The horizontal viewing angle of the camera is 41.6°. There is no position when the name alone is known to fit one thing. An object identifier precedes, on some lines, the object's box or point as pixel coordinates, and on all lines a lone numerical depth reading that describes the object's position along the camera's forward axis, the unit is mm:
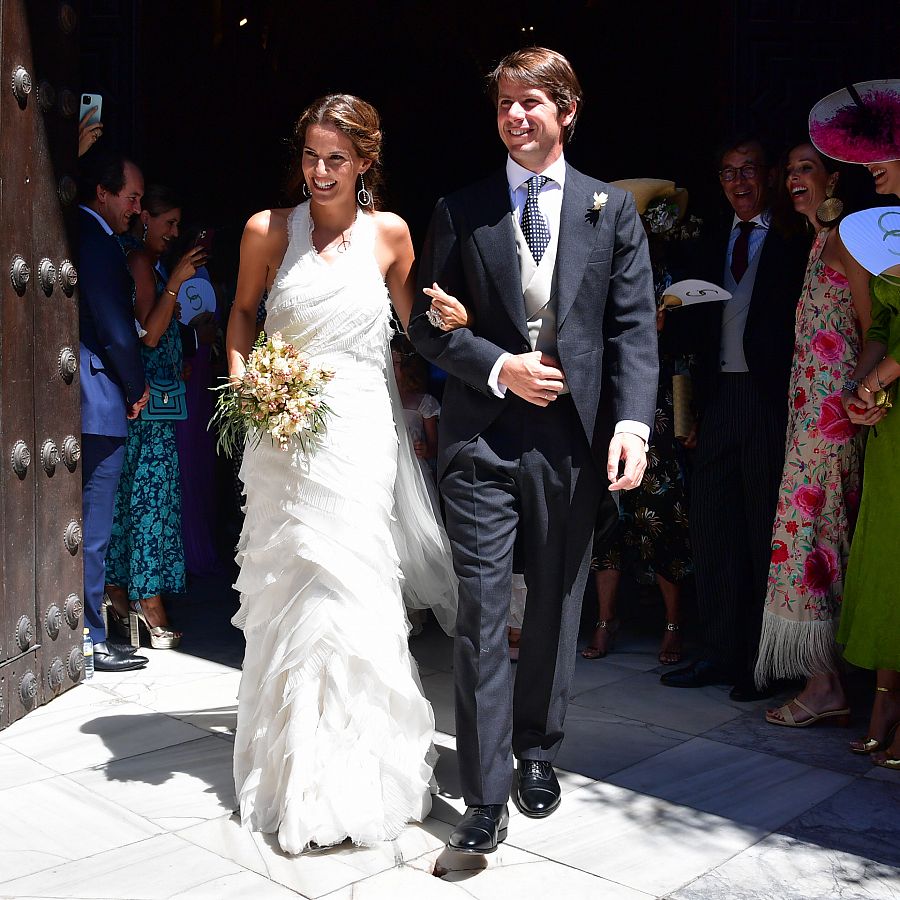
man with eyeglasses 4680
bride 3398
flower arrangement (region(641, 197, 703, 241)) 5199
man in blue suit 4961
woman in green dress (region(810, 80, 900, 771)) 4004
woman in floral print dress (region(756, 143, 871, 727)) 4391
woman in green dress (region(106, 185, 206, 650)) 5383
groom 3336
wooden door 4312
